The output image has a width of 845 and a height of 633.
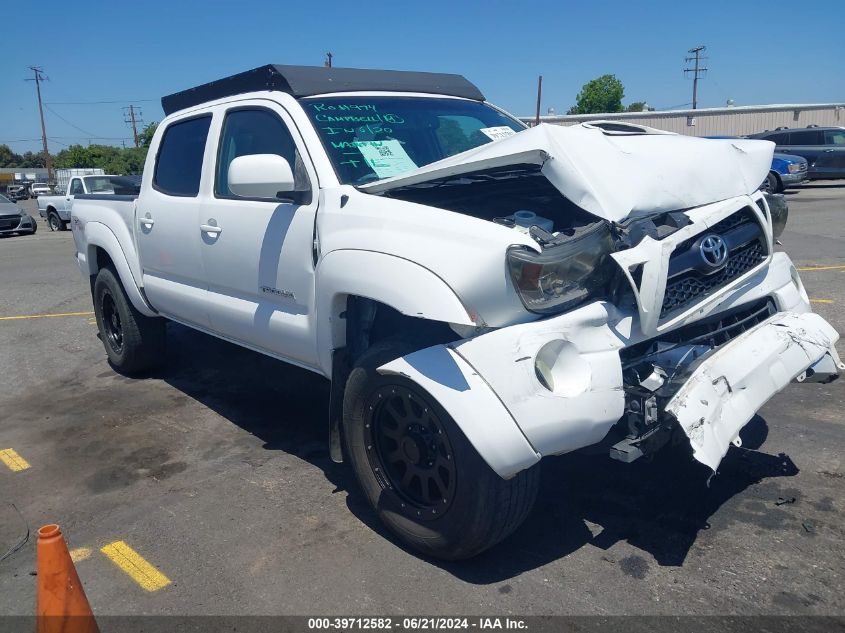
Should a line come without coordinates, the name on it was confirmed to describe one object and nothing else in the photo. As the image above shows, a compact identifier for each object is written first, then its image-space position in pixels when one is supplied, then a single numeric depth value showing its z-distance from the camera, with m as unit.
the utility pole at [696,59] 82.91
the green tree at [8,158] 132.88
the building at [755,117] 42.31
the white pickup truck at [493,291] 2.92
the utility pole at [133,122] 92.06
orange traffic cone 2.51
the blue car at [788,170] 20.64
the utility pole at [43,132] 72.00
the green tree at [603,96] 73.69
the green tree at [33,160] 138.66
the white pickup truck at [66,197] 20.26
